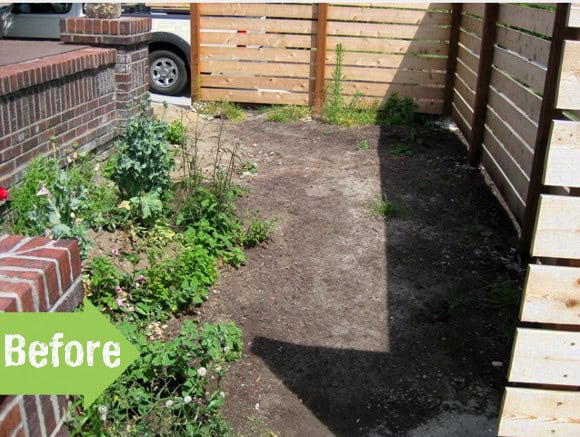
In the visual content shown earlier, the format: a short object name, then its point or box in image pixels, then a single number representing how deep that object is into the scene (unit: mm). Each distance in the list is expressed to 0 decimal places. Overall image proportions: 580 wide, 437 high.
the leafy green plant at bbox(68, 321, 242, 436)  3002
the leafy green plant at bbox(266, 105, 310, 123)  8930
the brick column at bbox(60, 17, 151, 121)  6262
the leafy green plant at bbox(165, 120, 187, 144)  7207
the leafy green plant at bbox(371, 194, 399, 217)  5941
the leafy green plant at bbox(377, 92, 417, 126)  8828
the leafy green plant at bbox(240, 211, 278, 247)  5199
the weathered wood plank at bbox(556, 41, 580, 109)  2426
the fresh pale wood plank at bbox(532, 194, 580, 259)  2504
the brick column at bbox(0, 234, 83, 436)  1788
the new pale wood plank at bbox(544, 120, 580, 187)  2443
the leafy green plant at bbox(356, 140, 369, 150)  7777
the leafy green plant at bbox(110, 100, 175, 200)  4898
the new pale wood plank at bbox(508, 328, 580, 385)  2635
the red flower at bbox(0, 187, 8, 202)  3679
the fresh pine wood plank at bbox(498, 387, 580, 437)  2723
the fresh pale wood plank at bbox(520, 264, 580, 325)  2559
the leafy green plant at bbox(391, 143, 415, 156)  7652
